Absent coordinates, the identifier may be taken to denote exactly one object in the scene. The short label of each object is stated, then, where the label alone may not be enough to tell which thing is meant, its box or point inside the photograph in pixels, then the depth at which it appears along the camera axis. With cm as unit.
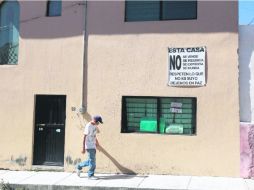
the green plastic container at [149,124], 1170
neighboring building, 1085
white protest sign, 1137
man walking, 1109
